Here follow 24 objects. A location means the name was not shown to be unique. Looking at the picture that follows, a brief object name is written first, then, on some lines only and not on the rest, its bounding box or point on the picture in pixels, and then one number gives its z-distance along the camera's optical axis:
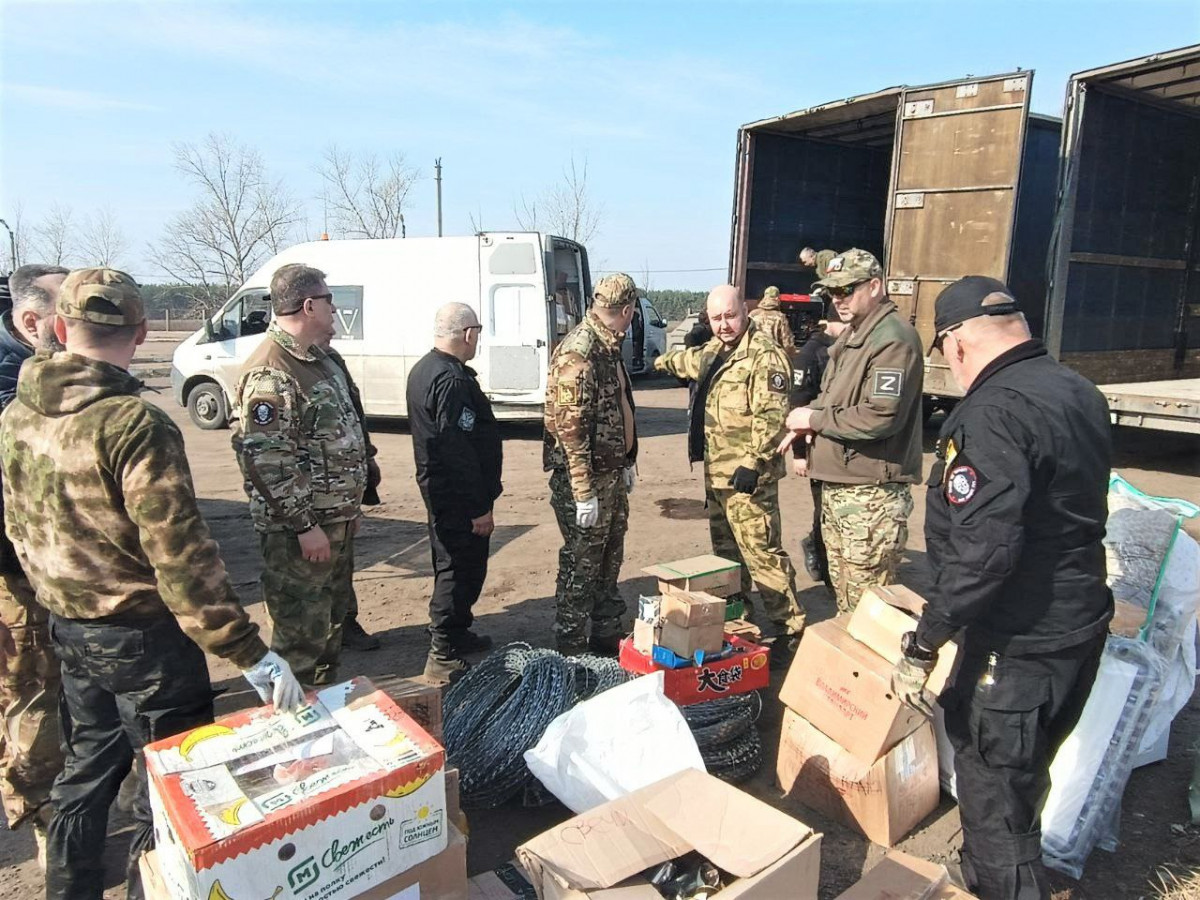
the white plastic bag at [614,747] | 2.46
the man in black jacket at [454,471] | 3.86
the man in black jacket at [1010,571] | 2.01
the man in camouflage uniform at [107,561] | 1.94
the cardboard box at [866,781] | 2.67
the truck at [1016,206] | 7.16
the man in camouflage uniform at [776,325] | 5.07
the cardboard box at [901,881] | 2.12
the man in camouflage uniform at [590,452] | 3.73
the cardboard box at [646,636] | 3.24
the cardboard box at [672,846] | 1.92
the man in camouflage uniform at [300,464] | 2.96
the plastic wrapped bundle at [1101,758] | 2.56
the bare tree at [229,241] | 26.44
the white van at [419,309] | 9.86
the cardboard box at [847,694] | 2.57
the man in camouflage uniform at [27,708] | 2.68
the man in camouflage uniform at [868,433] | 3.42
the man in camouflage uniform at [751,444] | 3.94
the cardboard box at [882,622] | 2.66
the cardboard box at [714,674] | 3.15
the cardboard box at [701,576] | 3.45
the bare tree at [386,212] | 31.11
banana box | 1.54
